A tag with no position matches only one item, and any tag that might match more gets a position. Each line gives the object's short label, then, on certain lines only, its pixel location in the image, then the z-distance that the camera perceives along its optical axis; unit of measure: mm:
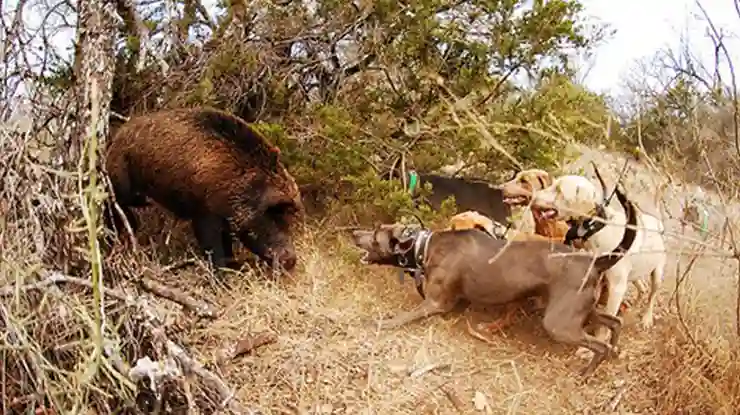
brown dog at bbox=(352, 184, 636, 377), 5055
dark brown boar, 6148
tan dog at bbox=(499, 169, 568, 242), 5605
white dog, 5223
